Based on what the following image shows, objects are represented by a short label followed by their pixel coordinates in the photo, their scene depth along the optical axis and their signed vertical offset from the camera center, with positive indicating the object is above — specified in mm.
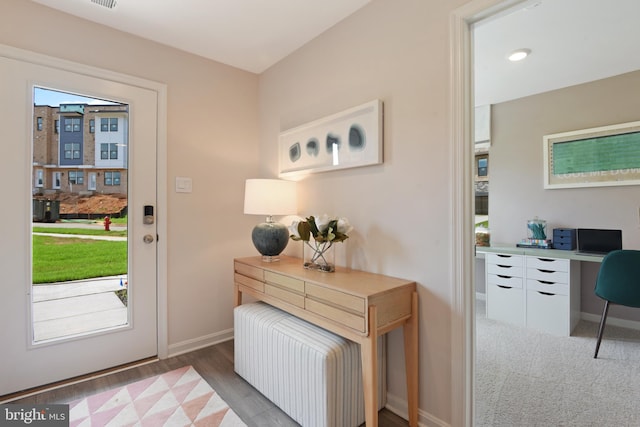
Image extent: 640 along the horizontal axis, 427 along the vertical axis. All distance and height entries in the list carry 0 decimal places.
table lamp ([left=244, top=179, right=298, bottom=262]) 2207 +34
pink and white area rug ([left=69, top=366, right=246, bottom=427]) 1604 -1097
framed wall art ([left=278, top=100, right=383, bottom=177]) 1800 +489
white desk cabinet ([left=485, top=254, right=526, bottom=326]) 3010 -763
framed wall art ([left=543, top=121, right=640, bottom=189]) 2781 +551
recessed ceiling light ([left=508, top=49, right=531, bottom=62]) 2451 +1311
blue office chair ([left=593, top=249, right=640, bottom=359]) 2258 -507
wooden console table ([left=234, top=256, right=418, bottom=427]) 1369 -475
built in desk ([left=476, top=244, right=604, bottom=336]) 2750 -709
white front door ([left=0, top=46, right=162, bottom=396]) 1804 -155
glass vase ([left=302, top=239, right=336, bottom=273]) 1907 -304
